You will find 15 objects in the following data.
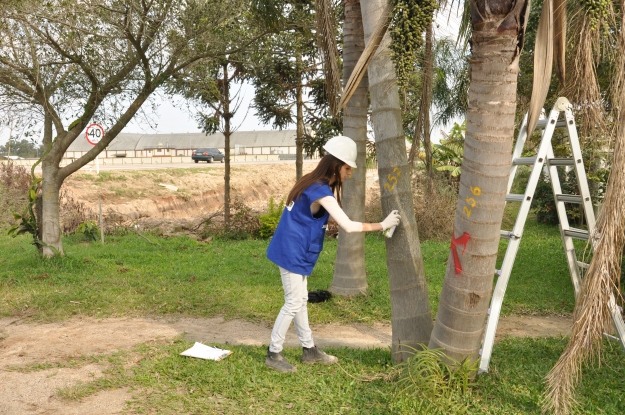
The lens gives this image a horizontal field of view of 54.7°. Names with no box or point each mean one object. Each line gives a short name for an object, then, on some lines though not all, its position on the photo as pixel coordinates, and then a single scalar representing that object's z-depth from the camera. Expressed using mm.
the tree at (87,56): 8898
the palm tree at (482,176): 4160
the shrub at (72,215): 16344
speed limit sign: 10797
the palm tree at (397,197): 5094
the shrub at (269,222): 14922
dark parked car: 41062
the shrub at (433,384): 4340
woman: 4973
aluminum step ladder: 5043
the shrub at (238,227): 15234
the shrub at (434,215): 14250
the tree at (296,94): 15258
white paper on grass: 5676
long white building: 48625
